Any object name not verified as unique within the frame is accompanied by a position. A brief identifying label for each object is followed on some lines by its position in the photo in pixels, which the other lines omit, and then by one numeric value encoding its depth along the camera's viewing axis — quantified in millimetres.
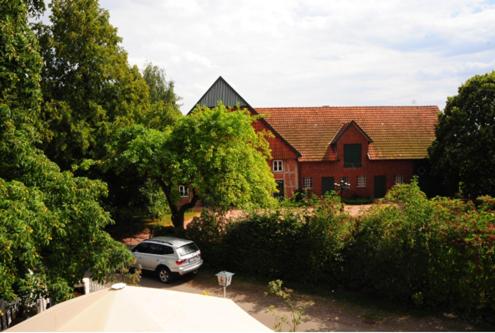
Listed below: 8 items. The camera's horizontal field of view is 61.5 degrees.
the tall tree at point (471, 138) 28312
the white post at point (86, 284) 11539
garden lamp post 12672
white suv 16656
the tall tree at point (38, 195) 8875
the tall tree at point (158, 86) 42438
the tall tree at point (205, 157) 19266
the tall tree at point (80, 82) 21766
